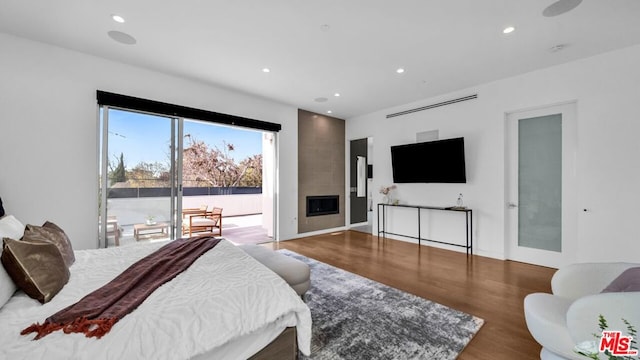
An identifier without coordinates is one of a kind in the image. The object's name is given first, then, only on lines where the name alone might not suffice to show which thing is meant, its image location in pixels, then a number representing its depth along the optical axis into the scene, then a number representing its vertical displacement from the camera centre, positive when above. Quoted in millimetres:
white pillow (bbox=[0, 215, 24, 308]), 1319 -364
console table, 4422 -680
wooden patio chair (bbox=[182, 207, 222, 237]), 5582 -899
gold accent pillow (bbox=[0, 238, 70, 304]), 1386 -489
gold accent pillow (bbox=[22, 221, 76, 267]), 1762 -402
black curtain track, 3544 +1111
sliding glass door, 3648 +35
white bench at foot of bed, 2090 -738
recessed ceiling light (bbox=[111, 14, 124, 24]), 2615 +1664
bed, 1047 -651
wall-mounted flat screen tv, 4488 +348
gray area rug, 1884 -1236
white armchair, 1226 -730
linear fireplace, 6077 -595
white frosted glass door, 3619 -89
